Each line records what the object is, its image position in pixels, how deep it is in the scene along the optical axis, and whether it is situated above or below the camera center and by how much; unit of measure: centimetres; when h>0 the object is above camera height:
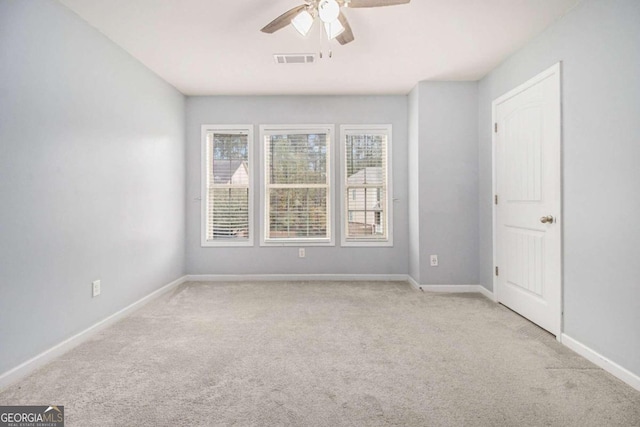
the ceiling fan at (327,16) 203 +132
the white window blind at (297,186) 453 +39
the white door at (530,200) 262 +12
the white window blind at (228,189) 454 +36
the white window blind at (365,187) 452 +37
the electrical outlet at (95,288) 270 -59
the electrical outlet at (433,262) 402 -59
